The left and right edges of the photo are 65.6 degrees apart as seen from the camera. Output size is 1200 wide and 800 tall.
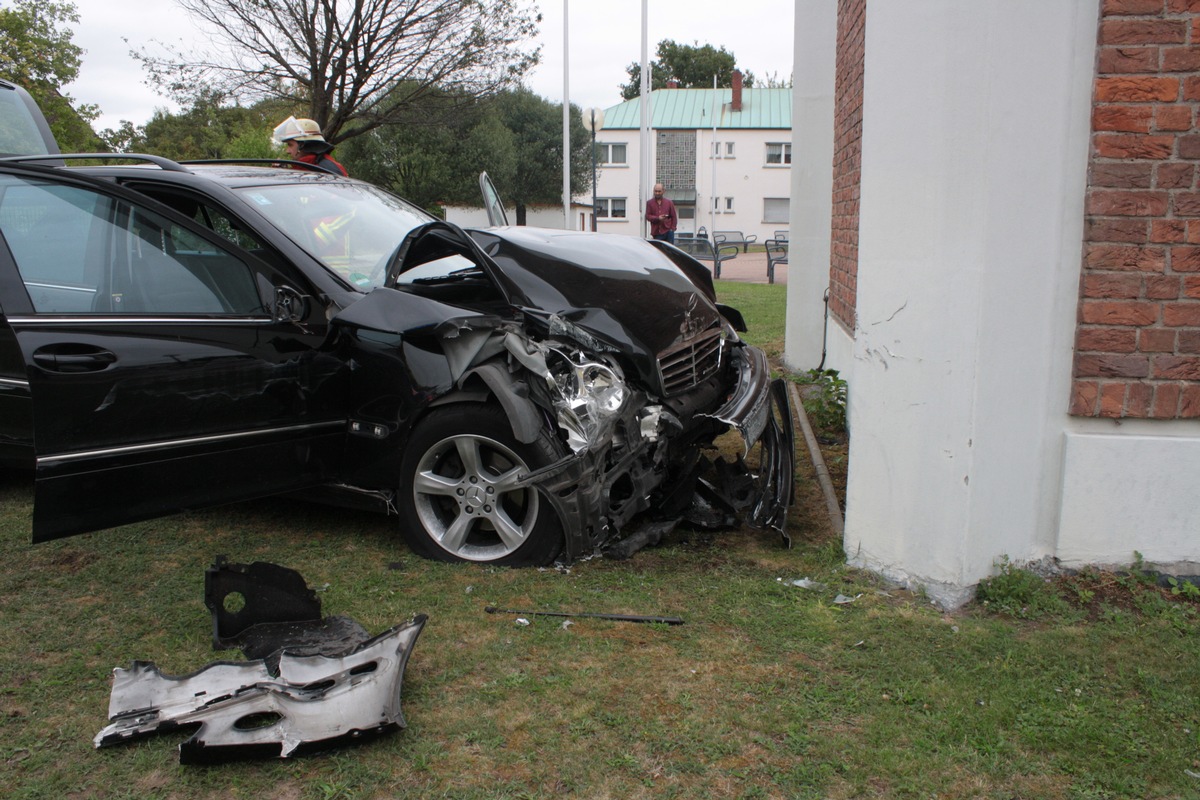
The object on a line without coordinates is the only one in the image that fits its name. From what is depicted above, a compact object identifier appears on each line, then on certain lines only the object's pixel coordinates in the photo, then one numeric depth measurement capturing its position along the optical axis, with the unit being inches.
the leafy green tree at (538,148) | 2027.6
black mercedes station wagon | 151.5
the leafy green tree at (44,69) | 1009.5
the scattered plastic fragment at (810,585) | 162.1
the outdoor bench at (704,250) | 931.8
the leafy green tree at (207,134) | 797.9
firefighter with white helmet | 320.5
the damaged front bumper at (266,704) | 111.6
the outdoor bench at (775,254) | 851.4
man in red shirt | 691.4
